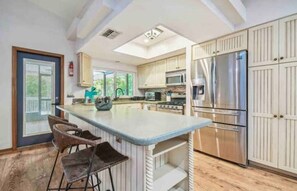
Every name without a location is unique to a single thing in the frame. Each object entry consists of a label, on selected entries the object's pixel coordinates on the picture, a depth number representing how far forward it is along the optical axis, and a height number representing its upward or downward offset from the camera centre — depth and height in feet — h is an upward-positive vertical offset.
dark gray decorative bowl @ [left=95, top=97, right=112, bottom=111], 5.51 -0.38
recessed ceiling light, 7.83 +4.04
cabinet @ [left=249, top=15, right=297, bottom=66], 5.28 +2.44
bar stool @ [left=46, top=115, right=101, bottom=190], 4.57 -1.46
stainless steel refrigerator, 6.26 -0.51
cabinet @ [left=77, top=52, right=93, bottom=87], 9.68 +1.95
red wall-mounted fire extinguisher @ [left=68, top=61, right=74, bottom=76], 9.75 +2.04
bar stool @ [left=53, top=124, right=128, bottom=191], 2.75 -1.73
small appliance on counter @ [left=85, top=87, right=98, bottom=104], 8.61 -0.11
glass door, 8.27 -0.04
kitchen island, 2.63 -1.43
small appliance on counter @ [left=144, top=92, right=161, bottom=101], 12.46 -0.14
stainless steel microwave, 10.18 +1.43
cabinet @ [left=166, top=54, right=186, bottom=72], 10.22 +2.76
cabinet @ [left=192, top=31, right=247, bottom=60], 6.40 +2.84
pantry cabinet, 5.31 -0.97
